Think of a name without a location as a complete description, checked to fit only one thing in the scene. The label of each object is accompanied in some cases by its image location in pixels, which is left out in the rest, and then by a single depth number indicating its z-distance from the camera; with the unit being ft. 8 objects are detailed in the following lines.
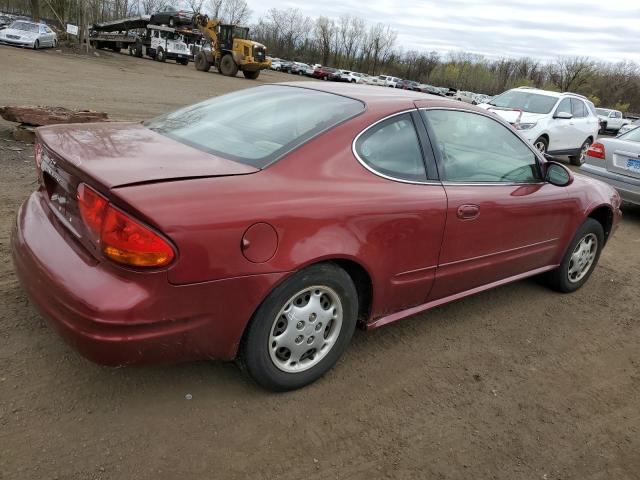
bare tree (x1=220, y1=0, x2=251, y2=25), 309.42
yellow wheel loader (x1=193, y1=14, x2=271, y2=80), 104.47
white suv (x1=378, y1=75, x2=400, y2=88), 188.36
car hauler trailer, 121.08
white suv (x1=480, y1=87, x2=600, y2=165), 35.45
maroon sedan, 7.07
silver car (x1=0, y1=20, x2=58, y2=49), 92.27
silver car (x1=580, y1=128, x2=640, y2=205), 23.72
